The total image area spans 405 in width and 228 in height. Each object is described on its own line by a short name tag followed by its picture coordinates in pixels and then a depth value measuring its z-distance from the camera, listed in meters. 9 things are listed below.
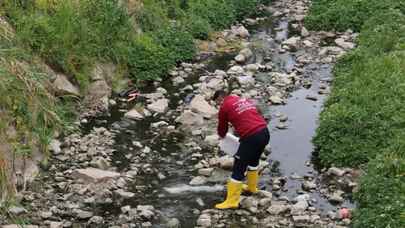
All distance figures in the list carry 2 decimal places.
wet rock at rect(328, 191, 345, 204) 8.29
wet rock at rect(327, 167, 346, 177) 8.87
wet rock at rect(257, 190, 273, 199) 8.32
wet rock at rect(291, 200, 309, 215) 7.91
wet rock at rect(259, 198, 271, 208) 8.10
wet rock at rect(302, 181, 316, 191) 8.63
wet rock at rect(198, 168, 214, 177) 8.95
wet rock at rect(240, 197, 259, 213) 8.05
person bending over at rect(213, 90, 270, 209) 7.95
